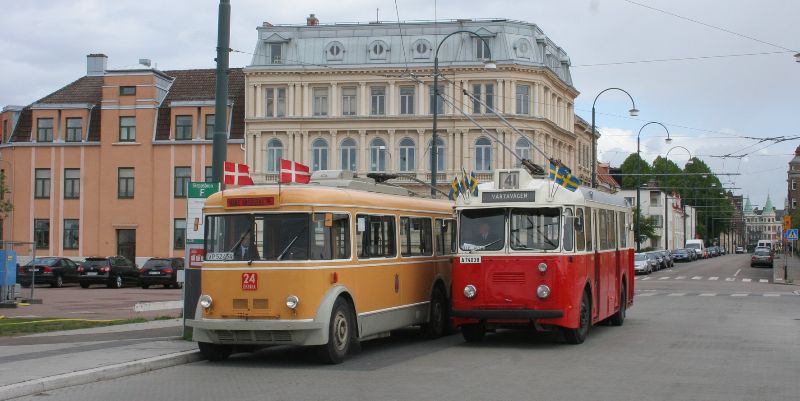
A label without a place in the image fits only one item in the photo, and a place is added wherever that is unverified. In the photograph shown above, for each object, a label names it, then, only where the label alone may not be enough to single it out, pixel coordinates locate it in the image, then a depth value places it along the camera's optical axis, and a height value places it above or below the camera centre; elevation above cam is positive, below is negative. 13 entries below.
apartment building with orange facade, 59.53 +4.48
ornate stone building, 61.38 +9.19
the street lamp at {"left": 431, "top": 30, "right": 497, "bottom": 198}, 29.42 +4.28
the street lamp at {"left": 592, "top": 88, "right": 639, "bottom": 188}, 40.13 +4.00
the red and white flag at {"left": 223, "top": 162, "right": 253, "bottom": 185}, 16.09 +1.11
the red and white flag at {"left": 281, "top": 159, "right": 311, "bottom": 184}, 16.00 +1.18
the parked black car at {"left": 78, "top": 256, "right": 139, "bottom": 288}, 43.53 -1.44
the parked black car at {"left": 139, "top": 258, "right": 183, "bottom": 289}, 42.31 -1.35
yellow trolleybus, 13.44 -0.42
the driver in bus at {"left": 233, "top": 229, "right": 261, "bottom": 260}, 13.75 -0.12
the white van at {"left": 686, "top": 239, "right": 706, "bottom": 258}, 102.81 -0.20
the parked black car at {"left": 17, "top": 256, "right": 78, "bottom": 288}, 43.81 -1.41
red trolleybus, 15.87 -0.27
